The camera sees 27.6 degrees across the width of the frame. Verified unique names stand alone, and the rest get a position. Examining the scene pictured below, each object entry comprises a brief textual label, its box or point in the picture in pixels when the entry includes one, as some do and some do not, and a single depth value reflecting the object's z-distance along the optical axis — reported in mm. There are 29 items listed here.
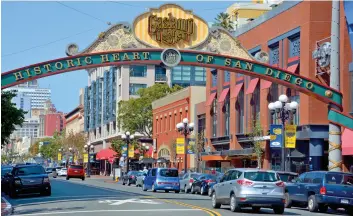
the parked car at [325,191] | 27203
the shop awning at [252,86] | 55319
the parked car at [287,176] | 32719
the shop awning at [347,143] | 41844
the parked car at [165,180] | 45062
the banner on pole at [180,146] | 55156
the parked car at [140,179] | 58509
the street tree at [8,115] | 39641
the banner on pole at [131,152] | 77625
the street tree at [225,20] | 80938
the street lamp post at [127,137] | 73000
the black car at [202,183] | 43281
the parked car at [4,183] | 41672
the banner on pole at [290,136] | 36875
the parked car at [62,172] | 98175
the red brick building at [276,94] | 46875
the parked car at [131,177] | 63553
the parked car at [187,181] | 45850
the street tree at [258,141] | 52094
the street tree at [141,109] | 94681
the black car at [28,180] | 37062
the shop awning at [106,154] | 104088
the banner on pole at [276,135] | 38594
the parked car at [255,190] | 25047
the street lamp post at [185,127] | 52900
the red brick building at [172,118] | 74562
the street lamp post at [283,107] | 37781
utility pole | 33812
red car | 77781
